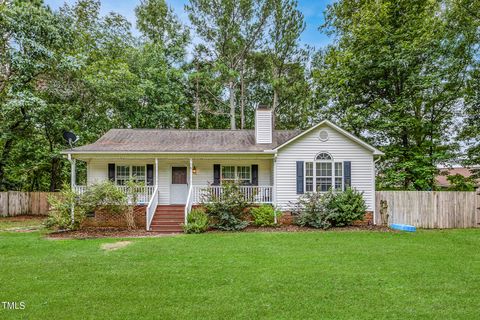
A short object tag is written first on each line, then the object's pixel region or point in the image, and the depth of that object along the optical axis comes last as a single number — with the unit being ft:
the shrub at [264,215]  41.09
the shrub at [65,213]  37.95
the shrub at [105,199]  38.58
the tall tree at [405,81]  52.29
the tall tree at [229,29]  77.30
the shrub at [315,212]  39.70
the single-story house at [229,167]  42.96
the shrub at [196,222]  37.73
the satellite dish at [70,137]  41.85
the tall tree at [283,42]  78.23
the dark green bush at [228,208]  39.29
